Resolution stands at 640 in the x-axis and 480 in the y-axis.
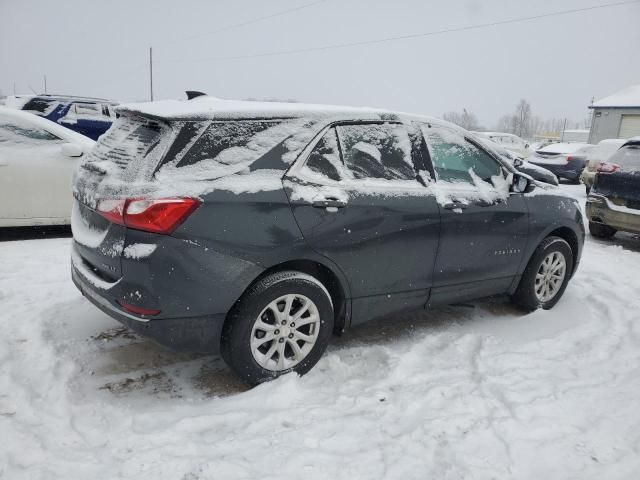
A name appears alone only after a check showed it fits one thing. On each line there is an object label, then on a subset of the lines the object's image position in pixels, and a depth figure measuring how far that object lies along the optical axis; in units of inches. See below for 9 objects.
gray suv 105.8
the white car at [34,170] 228.4
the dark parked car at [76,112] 431.8
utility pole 1888.0
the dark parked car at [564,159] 642.2
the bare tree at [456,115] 4200.8
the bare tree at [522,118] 4079.7
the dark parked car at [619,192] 277.0
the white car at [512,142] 795.4
